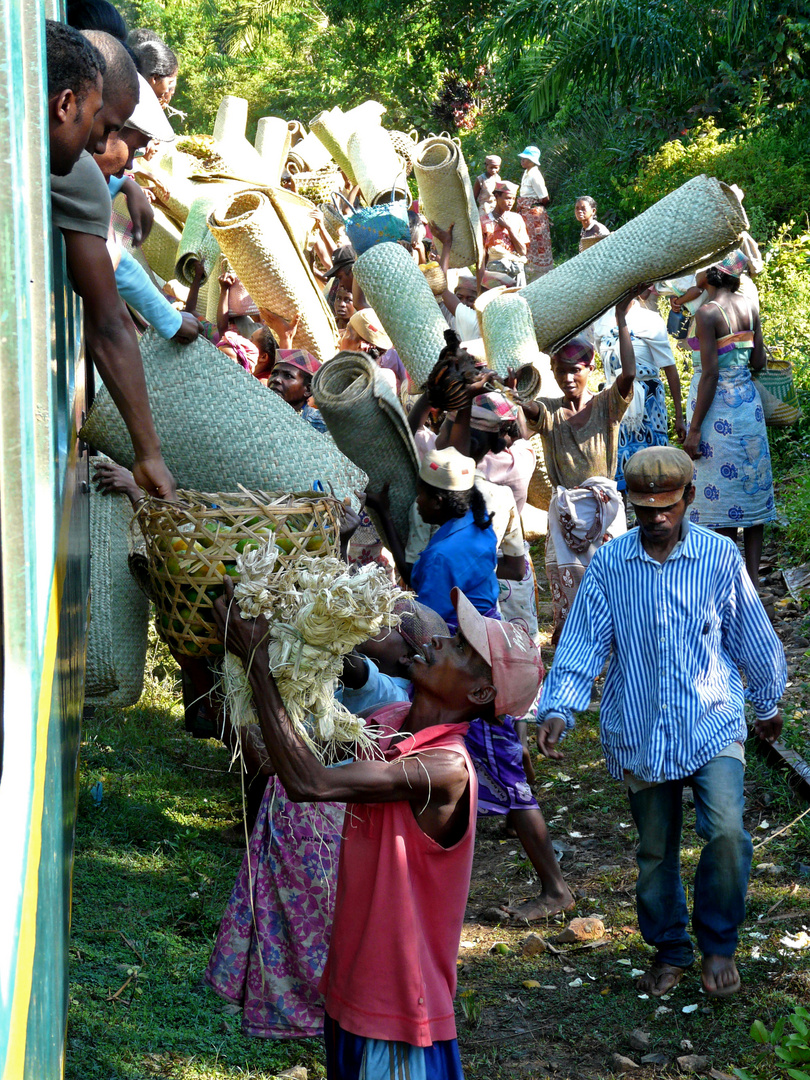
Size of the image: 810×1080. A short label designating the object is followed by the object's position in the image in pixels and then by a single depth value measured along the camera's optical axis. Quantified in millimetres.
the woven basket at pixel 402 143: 12344
